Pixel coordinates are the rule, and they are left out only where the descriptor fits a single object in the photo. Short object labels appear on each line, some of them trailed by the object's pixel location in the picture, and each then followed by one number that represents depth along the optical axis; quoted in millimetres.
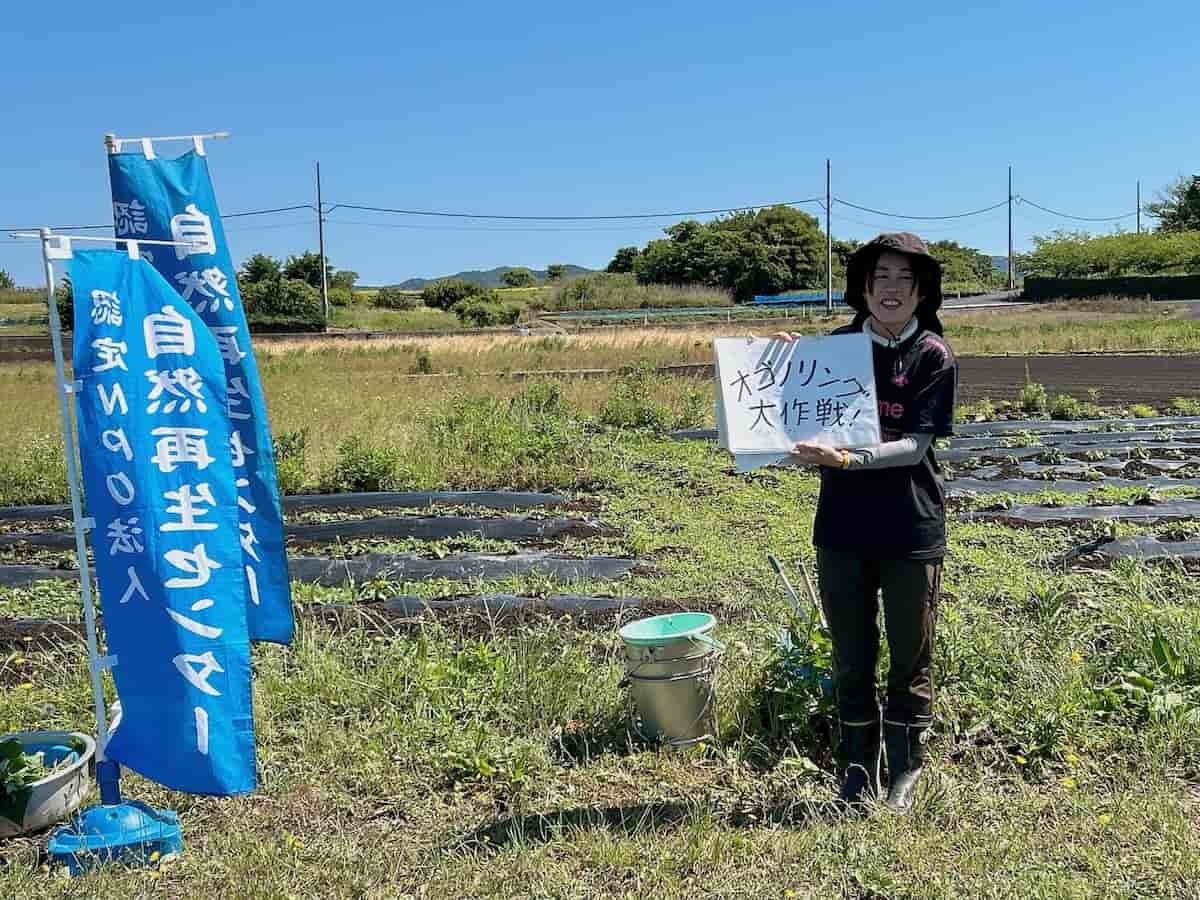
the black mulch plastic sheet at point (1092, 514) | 7184
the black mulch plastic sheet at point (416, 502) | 8141
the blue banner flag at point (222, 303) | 3256
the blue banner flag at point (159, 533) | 2717
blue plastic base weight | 2785
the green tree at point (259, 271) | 44875
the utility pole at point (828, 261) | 44831
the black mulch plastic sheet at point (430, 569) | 6238
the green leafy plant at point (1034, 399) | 12883
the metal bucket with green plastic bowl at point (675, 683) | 3494
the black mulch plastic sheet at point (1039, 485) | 8350
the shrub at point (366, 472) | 8828
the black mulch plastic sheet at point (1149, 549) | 5992
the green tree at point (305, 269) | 48625
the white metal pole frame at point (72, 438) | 2723
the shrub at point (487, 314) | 44906
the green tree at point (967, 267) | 67812
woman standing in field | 2902
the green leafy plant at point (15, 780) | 3000
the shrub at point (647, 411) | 12469
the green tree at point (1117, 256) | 52875
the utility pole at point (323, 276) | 41484
